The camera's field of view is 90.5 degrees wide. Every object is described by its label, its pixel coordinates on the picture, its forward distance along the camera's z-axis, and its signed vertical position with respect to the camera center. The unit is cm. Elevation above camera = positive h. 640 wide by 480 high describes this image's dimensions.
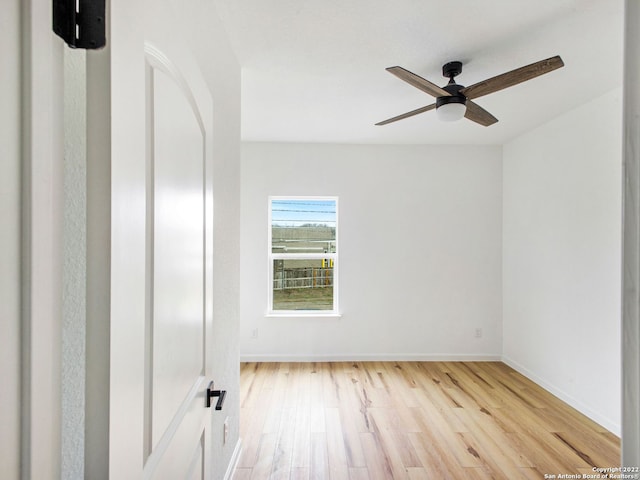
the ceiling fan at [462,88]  156 +86
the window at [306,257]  396 -20
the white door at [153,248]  46 -1
